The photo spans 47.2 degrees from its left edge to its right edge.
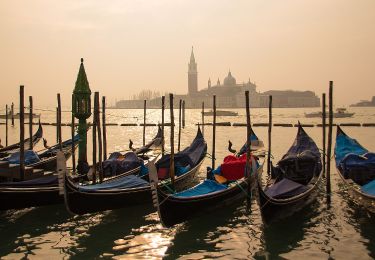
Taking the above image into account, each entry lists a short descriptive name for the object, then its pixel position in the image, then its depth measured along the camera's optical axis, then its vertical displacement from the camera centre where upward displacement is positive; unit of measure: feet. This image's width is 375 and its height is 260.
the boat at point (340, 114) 222.48 +1.40
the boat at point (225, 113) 284.82 +1.96
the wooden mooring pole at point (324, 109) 40.70 +0.73
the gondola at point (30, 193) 30.63 -5.74
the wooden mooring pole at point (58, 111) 47.70 +0.46
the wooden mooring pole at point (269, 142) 47.35 -2.90
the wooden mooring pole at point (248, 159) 34.78 -3.56
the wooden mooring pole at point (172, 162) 34.81 -3.82
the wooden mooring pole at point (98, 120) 40.55 -0.47
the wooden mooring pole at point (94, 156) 38.32 -3.71
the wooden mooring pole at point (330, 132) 36.65 -1.33
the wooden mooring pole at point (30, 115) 54.87 -0.09
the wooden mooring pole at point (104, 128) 44.98 -1.35
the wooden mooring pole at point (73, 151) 48.37 -4.38
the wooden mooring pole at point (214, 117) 46.38 -0.12
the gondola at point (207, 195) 27.68 -5.73
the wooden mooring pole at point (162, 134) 51.18 -2.60
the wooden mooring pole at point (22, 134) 35.27 -1.60
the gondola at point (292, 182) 28.78 -5.38
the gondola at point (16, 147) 50.51 -4.27
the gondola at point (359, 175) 30.48 -4.89
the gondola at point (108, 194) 29.55 -5.82
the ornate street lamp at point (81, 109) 47.80 +0.69
